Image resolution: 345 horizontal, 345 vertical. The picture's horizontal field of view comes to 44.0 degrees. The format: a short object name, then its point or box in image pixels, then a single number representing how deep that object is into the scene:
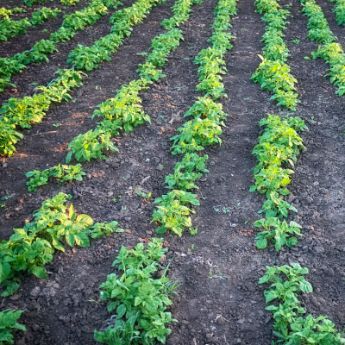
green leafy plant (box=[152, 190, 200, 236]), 5.25
